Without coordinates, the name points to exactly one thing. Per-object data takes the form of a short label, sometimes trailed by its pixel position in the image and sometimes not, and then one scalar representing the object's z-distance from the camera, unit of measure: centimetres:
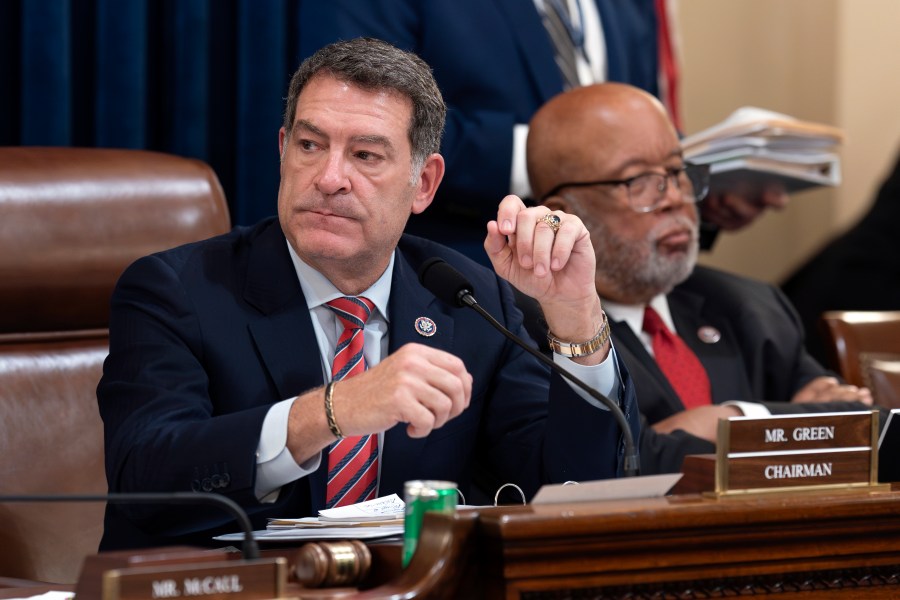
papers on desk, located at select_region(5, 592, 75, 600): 553
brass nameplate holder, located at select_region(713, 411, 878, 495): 559
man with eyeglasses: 807
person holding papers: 843
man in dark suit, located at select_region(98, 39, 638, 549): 599
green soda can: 546
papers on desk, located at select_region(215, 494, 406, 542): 559
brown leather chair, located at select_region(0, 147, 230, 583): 664
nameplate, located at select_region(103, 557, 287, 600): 525
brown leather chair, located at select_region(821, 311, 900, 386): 850
